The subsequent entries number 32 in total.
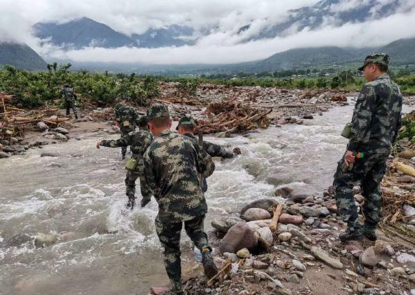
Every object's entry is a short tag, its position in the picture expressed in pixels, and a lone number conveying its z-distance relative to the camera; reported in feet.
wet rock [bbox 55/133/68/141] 50.95
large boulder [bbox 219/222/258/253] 17.16
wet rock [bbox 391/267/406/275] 15.19
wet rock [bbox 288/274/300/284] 14.33
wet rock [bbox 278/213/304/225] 20.59
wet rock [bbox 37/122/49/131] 54.80
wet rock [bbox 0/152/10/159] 41.63
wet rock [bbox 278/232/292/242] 17.96
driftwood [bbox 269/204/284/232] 19.19
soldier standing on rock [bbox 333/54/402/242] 15.47
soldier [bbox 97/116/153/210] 24.89
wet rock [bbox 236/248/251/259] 16.51
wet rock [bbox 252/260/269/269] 15.26
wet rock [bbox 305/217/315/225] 20.54
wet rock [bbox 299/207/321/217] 21.62
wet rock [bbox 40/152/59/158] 42.06
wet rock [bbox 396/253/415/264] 16.06
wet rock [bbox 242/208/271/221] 21.94
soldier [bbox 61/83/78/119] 64.08
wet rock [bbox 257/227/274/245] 17.69
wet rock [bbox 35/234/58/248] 20.84
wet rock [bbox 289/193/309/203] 24.96
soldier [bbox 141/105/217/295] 13.03
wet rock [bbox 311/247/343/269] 15.60
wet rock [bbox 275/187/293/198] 27.27
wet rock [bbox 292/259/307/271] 15.23
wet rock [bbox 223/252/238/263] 16.40
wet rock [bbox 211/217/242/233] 20.03
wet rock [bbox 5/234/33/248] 20.95
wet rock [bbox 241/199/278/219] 23.72
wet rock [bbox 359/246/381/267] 15.66
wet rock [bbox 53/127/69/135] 53.83
